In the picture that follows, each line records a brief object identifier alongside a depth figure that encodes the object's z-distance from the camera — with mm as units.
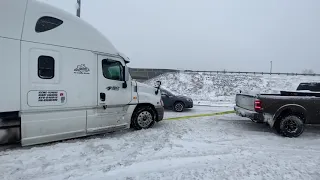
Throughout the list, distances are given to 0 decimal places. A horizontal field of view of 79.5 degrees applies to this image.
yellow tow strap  8153
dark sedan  10308
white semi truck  4040
